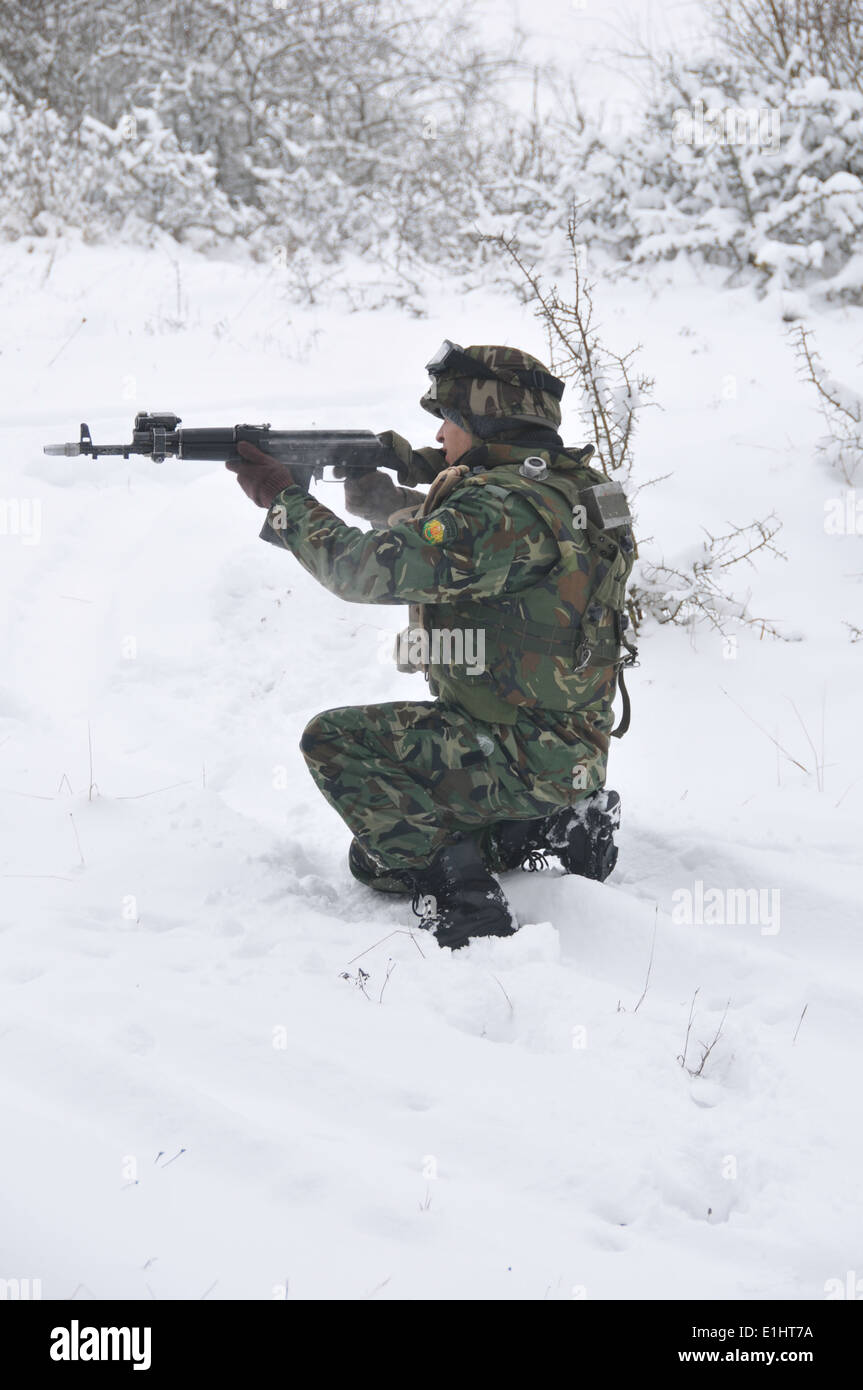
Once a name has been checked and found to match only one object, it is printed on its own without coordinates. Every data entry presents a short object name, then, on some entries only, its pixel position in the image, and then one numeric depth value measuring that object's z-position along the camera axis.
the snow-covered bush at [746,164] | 7.96
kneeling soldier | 3.00
